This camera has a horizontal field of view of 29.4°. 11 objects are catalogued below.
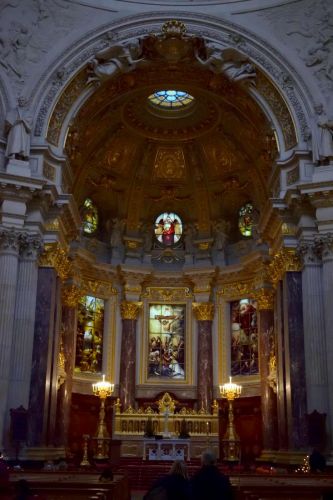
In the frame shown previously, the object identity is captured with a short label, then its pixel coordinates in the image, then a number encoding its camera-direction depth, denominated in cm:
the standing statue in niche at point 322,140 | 2119
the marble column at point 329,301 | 1938
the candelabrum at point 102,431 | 2324
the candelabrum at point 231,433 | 2402
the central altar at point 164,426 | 2545
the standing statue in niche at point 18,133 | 2084
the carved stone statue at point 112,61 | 2314
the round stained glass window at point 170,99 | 2861
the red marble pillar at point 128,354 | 2817
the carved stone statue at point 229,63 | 2338
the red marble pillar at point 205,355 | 2833
